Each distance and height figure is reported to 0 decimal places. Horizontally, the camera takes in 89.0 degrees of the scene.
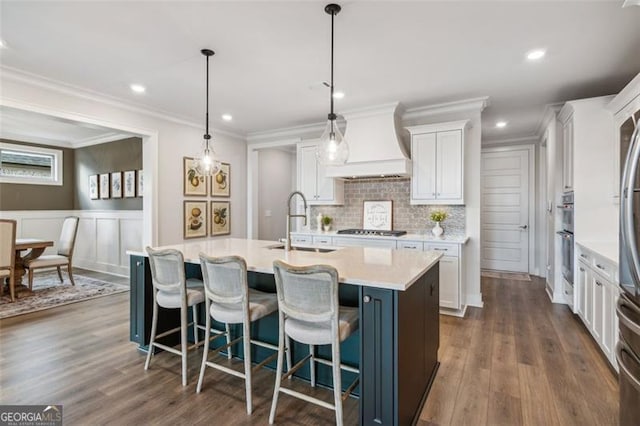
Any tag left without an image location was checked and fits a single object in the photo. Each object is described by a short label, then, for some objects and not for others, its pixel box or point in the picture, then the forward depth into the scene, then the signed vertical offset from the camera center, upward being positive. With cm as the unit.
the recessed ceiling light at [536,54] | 282 +140
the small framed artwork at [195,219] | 511 -11
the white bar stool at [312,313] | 176 -57
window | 594 +90
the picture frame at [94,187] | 633 +48
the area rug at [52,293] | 406 -118
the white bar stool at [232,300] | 208 -60
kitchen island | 174 -64
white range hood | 421 +91
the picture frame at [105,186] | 611 +49
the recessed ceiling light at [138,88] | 367 +143
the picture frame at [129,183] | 567 +50
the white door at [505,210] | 613 +5
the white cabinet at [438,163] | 406 +64
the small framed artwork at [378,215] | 483 -4
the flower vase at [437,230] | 430 -24
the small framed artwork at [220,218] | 559 -11
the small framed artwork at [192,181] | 507 +50
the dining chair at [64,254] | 480 -70
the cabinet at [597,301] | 247 -77
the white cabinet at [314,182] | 500 +47
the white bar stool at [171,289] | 238 -60
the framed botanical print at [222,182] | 559 +52
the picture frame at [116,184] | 589 +50
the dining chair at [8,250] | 411 -49
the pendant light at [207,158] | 311 +51
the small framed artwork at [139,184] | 560 +47
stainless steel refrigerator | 142 -35
